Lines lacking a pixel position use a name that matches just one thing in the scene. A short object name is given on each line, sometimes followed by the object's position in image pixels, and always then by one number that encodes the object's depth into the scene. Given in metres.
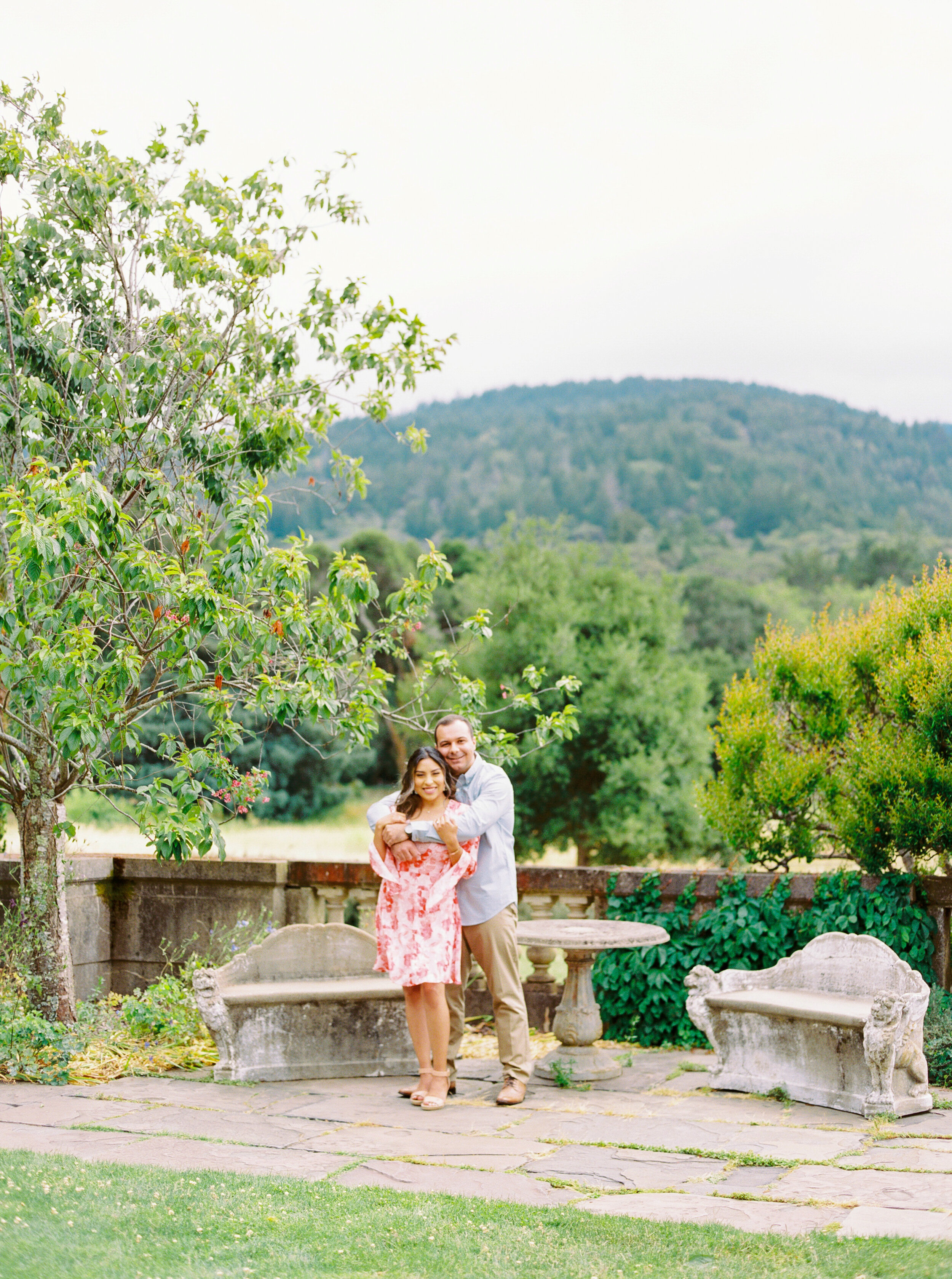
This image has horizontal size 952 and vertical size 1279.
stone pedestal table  5.99
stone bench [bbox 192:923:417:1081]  5.96
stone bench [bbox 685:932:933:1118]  5.29
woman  5.50
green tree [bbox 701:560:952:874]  6.53
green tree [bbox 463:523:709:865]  21.67
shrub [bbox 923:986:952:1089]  5.89
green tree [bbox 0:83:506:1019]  5.64
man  5.73
